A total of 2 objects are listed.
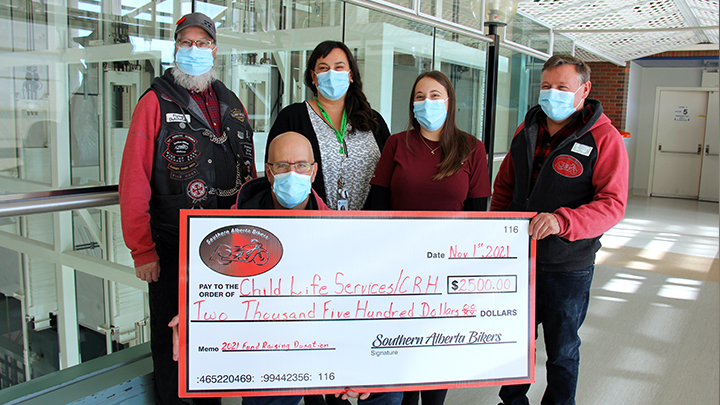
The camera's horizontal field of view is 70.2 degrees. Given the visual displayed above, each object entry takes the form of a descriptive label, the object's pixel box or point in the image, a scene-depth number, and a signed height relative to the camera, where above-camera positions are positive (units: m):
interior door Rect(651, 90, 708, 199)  11.01 +0.28
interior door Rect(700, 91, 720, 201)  10.62 -0.05
